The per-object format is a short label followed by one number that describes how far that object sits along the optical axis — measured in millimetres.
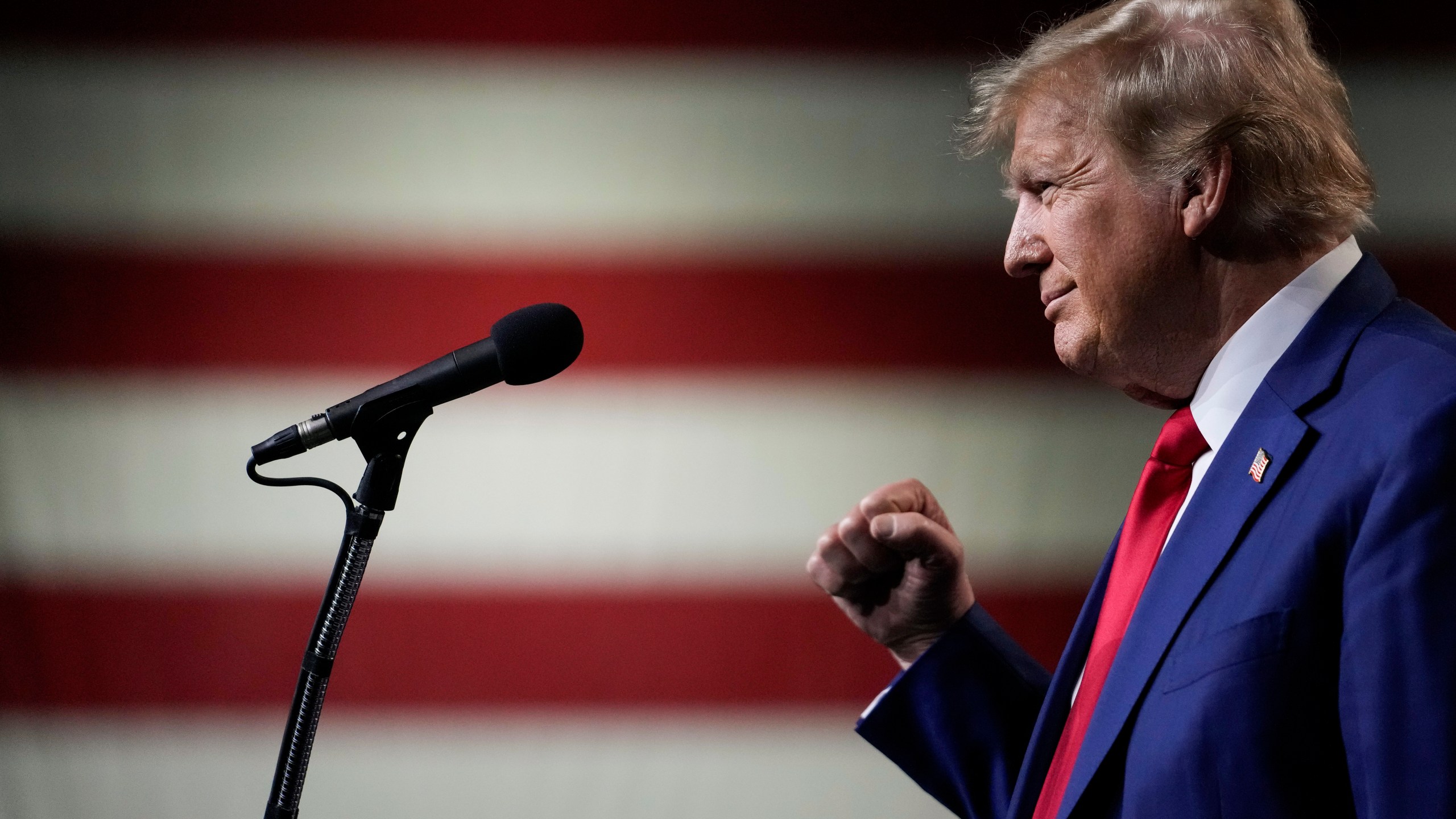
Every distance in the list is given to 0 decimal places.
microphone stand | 6007
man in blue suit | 5896
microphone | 6013
